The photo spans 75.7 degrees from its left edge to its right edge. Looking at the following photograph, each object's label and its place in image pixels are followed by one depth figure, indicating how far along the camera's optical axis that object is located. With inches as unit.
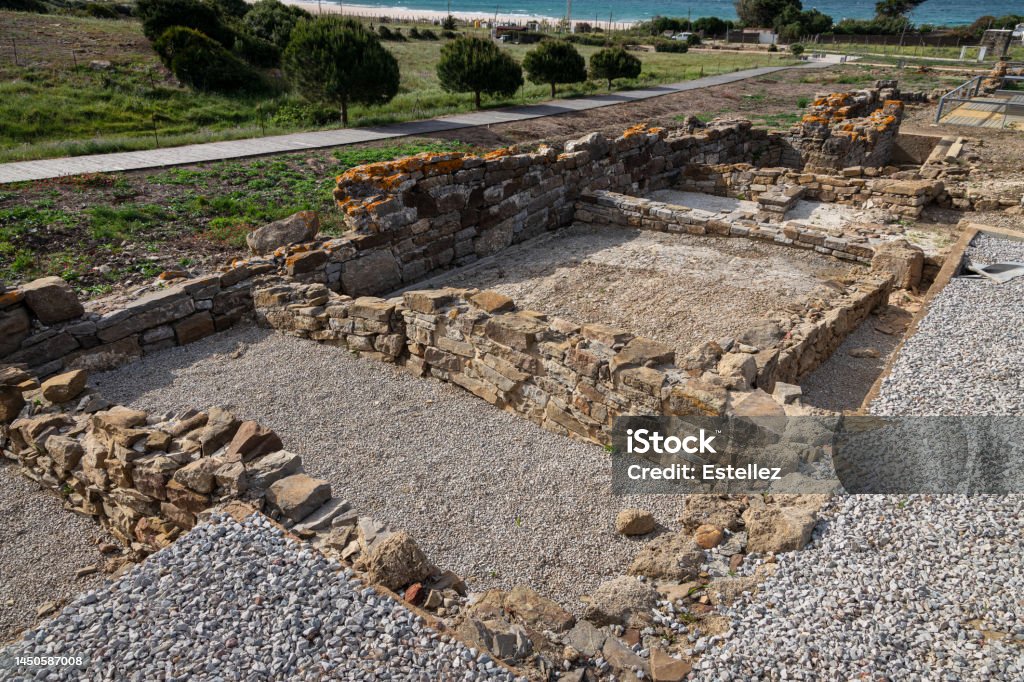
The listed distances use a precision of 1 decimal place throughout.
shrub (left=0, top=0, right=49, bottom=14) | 1590.6
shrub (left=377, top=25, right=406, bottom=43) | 2113.7
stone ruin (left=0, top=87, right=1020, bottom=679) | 216.5
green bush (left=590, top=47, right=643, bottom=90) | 1478.8
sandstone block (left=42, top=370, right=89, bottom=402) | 277.9
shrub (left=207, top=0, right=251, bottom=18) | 1847.9
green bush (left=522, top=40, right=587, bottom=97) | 1294.3
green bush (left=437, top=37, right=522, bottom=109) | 1102.4
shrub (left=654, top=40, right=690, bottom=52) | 2544.3
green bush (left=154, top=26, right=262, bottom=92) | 1131.9
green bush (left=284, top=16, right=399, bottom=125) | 904.3
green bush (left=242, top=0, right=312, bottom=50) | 1521.9
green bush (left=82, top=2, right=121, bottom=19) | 1716.3
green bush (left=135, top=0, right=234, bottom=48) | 1303.5
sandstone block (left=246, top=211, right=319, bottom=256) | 430.3
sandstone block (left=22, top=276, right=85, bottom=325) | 323.9
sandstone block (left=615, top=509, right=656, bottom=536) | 223.1
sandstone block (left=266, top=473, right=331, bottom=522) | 202.2
